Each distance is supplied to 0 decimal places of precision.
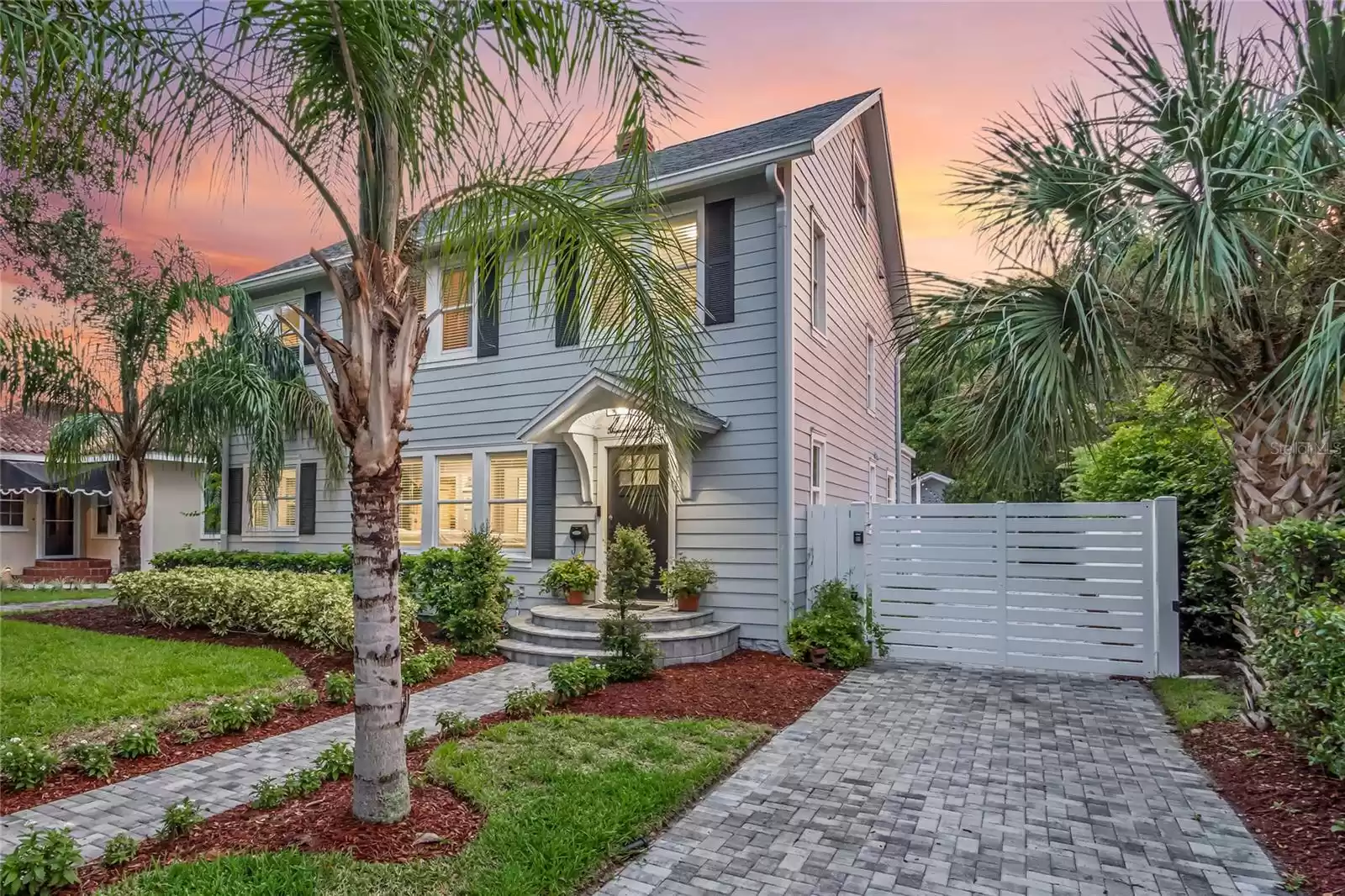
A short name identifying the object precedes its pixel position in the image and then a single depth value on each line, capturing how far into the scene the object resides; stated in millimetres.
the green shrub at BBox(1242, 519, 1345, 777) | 3900
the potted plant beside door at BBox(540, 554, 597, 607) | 8859
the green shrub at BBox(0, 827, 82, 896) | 2887
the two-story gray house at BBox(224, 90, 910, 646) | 8219
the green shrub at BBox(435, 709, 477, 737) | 5117
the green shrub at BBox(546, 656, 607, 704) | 6094
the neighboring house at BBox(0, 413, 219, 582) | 17328
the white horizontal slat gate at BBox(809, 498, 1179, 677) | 7020
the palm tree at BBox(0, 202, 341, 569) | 9234
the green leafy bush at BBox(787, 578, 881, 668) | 7609
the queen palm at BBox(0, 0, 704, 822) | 3303
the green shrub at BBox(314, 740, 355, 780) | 4169
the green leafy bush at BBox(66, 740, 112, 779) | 4375
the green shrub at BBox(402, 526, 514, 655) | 8203
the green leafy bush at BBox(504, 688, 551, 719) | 5652
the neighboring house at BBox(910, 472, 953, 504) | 25422
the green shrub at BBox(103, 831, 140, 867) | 3170
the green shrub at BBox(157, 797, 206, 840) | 3459
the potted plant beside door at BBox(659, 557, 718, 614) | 8250
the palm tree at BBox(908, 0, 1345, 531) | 4496
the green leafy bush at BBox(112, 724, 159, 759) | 4727
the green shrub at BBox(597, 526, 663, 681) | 6785
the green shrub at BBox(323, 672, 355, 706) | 6125
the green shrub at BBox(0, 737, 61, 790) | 4176
